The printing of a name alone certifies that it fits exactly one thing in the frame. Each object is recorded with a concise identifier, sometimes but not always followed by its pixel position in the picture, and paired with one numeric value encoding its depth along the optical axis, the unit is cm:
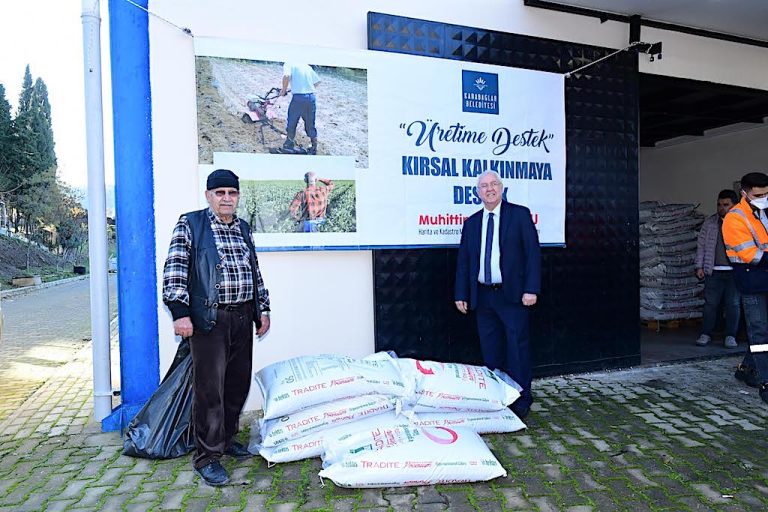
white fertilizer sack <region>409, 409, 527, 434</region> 335
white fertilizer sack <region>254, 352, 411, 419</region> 317
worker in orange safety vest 395
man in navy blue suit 380
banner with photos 389
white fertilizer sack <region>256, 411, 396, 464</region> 312
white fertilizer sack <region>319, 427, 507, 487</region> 278
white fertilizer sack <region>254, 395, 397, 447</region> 316
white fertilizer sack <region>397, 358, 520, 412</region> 337
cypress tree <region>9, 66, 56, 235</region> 2917
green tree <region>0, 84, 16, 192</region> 3151
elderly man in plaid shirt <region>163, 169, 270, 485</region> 294
